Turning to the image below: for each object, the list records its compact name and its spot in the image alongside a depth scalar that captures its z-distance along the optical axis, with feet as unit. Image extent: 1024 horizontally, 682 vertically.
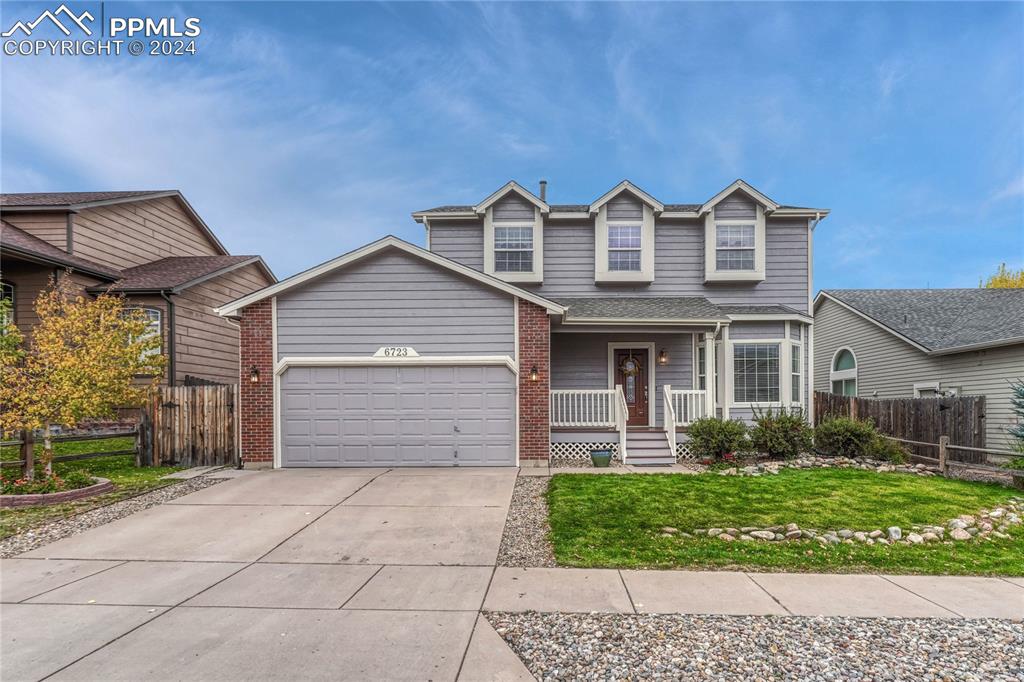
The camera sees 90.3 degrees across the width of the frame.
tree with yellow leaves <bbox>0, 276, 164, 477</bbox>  27.94
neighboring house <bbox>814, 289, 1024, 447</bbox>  41.98
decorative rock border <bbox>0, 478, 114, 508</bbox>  25.63
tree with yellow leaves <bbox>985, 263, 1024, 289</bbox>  105.40
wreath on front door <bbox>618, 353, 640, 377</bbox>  45.47
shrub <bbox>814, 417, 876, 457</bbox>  38.55
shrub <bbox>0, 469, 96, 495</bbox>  26.53
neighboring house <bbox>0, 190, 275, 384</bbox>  45.50
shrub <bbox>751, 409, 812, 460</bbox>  37.55
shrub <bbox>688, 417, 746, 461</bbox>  37.37
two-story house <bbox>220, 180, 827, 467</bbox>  36.32
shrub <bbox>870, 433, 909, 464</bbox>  38.60
